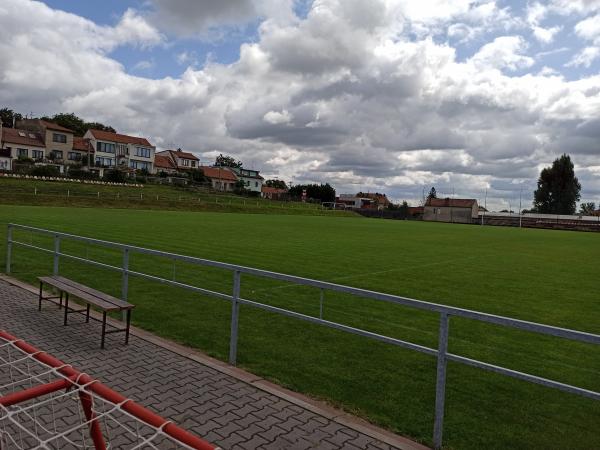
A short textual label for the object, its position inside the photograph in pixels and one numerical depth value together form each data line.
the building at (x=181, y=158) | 114.11
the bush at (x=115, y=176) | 71.94
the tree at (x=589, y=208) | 147.30
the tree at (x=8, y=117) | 96.08
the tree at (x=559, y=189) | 105.06
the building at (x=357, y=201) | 150.62
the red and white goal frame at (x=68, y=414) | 2.35
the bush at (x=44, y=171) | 65.12
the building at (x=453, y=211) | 113.06
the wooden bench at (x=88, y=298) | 6.35
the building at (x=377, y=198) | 158.85
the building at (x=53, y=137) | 83.25
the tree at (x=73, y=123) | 104.12
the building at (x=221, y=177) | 112.82
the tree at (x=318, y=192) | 131.50
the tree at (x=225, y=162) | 138.50
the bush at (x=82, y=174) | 69.62
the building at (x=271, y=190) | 137.88
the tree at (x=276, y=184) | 162.50
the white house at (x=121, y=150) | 90.56
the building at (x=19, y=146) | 76.32
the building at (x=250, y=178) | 127.90
